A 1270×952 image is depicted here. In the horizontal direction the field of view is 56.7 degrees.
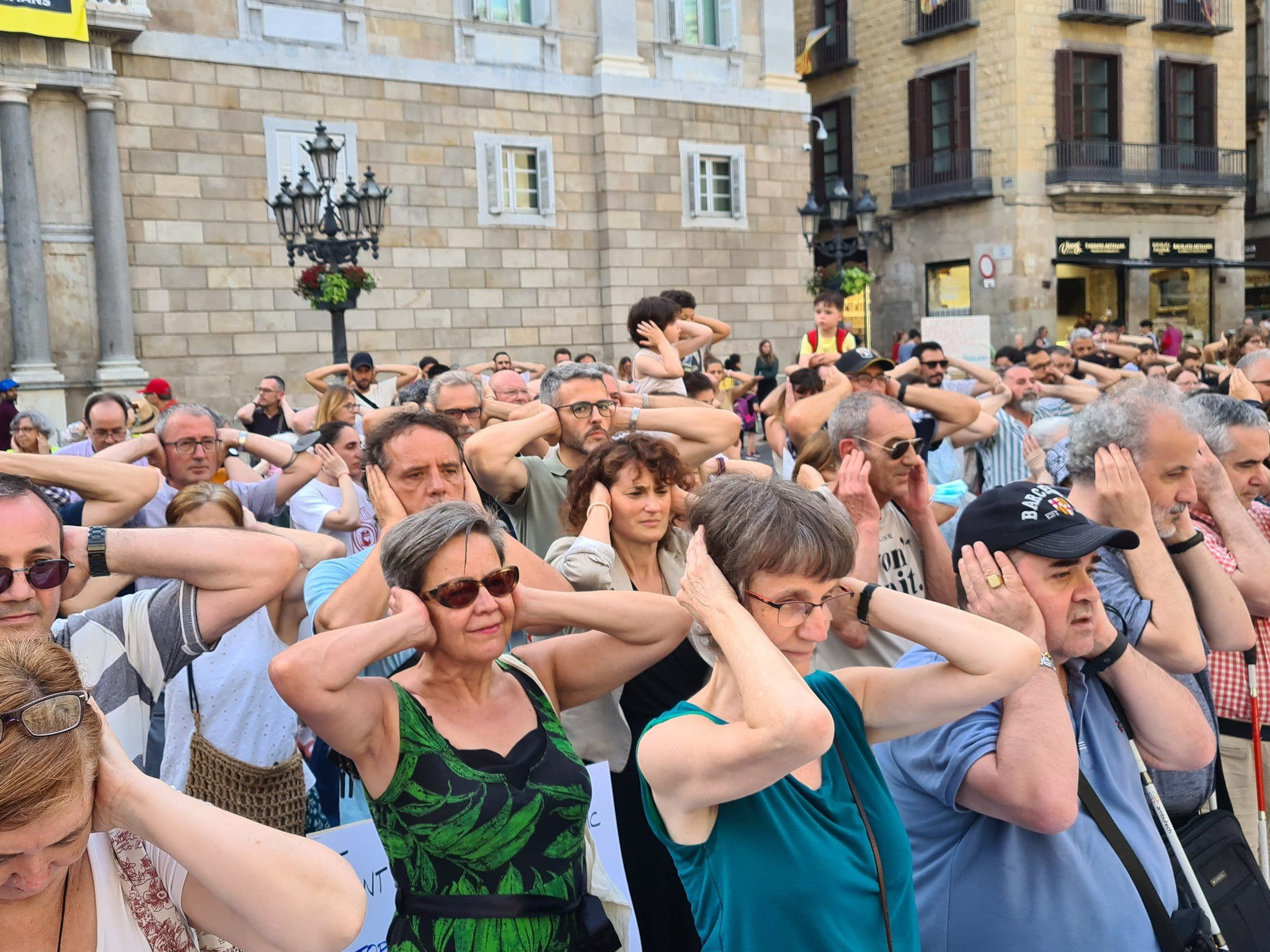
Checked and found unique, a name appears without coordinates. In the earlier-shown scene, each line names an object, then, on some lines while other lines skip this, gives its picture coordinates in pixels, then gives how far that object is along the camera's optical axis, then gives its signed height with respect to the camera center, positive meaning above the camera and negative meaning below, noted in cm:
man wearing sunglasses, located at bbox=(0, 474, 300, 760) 285 -58
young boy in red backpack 995 +14
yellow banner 1442 +441
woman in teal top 222 -76
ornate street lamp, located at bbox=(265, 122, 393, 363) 1190 +156
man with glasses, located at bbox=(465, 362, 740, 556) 462 -34
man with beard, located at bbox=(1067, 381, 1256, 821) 325 -63
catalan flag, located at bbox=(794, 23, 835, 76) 3056 +775
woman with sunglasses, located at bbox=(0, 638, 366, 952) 182 -82
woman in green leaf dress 260 -88
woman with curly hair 359 -74
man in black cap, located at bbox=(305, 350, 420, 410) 1148 -11
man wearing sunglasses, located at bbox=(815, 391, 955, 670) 438 -55
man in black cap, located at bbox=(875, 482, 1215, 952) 255 -95
